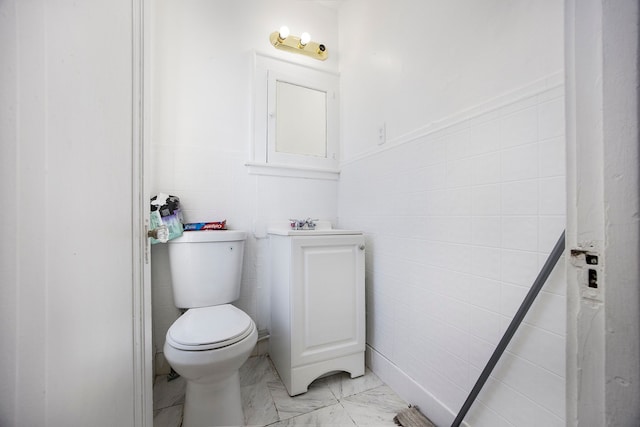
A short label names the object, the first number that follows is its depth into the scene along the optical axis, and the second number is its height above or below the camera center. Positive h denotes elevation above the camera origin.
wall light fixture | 1.64 +1.15
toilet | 0.92 -0.46
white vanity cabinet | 1.26 -0.49
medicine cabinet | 1.65 +0.65
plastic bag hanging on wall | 1.29 +0.00
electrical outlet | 1.40 +0.45
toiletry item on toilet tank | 1.40 -0.07
